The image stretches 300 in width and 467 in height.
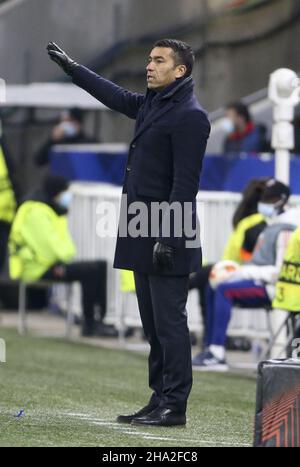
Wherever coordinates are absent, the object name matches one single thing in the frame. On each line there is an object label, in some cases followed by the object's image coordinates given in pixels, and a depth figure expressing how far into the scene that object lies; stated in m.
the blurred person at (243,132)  17.66
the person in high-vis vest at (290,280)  11.91
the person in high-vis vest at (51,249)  15.95
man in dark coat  9.30
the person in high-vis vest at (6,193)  16.89
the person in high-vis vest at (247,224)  13.91
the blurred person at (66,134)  19.23
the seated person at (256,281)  13.33
